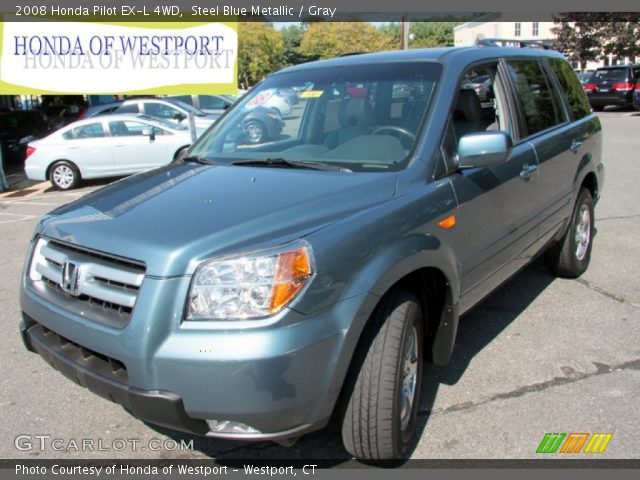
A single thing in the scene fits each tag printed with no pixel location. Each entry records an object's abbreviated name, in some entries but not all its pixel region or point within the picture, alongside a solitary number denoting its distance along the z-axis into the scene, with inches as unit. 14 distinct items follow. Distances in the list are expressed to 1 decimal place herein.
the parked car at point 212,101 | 735.4
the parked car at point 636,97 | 801.6
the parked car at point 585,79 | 991.6
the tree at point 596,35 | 1531.7
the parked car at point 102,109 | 605.0
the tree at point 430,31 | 3553.2
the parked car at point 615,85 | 904.3
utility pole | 847.4
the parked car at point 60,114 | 759.7
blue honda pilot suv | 84.5
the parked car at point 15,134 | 646.5
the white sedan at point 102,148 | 482.9
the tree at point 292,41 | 2773.1
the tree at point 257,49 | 2129.7
